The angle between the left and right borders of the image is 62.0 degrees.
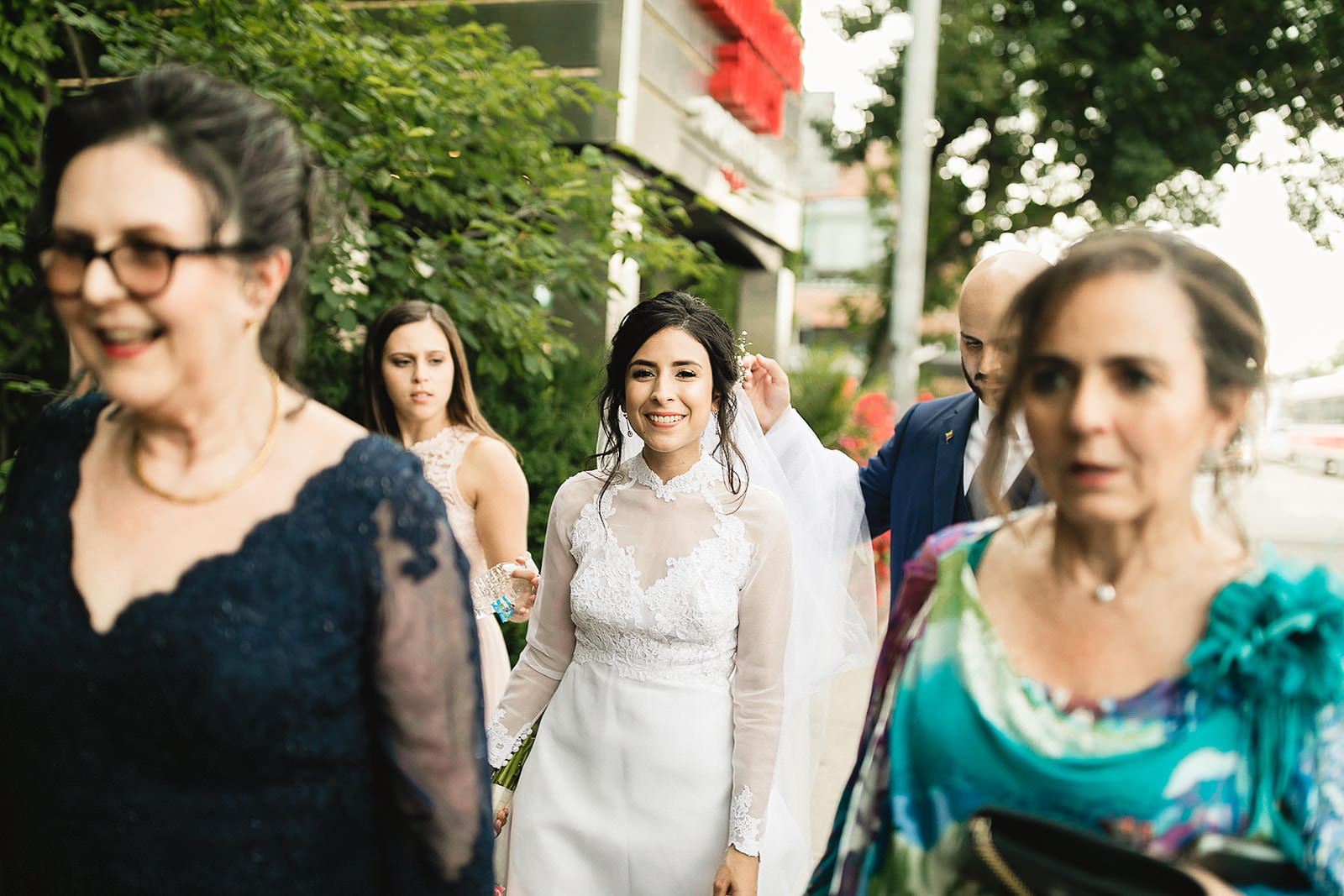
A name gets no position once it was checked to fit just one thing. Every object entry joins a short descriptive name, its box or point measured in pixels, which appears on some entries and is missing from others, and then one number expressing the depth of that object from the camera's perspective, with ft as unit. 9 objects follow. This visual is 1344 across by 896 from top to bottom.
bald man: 10.54
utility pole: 29.45
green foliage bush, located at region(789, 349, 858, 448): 35.98
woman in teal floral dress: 4.62
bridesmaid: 13.06
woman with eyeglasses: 4.68
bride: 9.18
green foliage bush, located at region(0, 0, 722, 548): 14.71
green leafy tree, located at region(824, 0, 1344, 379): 59.06
